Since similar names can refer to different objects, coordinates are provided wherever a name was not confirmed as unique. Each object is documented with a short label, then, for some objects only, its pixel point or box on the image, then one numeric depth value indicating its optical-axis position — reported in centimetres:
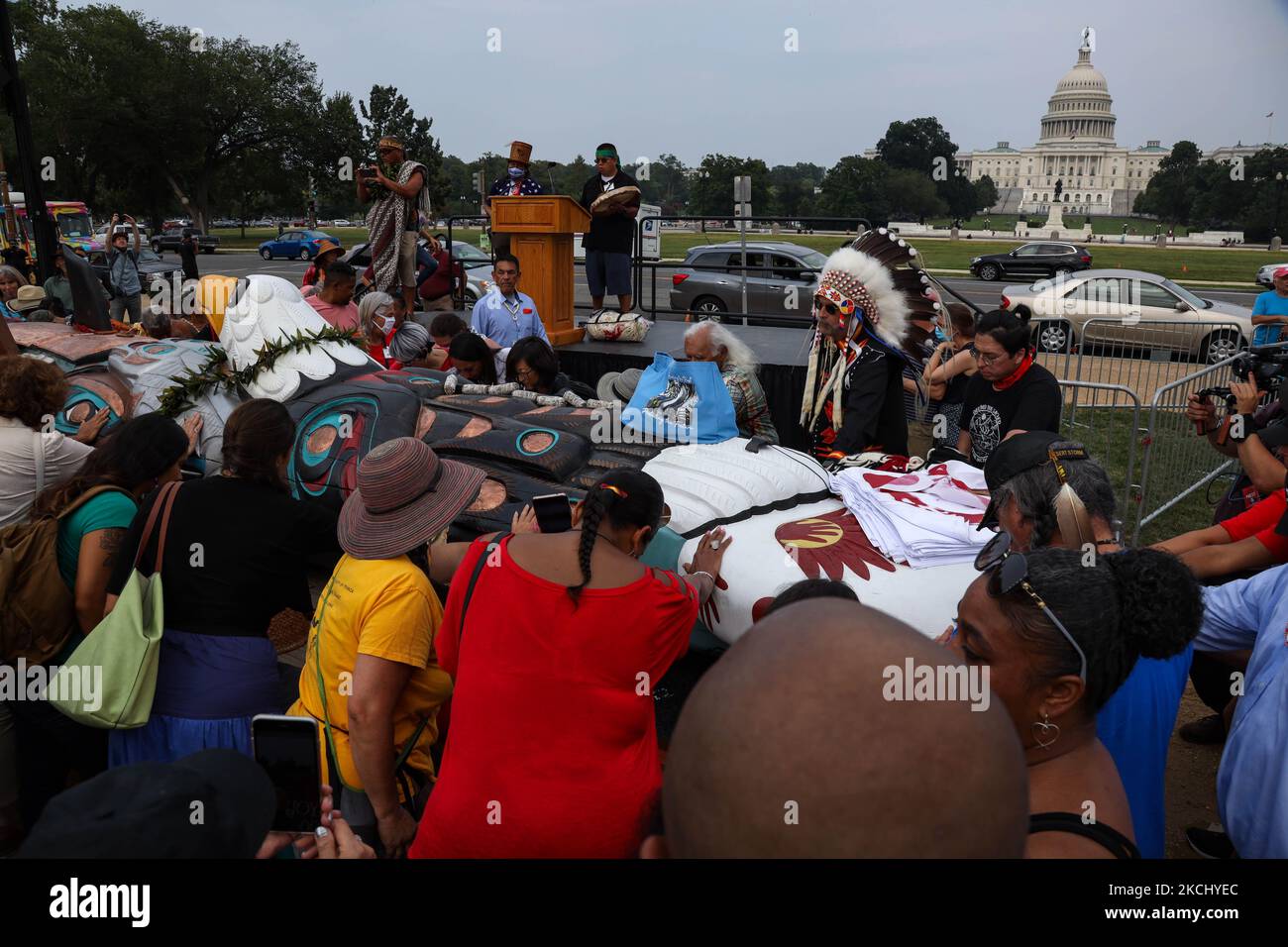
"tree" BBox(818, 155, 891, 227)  4016
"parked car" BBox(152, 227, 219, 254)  3344
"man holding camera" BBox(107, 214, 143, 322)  1191
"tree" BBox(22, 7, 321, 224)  3769
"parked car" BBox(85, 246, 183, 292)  1711
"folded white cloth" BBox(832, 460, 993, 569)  349
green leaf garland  487
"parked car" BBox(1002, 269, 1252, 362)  1356
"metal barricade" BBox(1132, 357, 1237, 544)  655
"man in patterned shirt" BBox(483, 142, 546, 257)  888
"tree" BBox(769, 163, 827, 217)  5338
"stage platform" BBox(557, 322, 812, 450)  760
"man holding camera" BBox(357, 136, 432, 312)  841
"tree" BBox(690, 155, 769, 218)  3484
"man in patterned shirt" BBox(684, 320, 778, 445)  489
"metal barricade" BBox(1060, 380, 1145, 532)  590
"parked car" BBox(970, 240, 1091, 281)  2789
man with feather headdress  459
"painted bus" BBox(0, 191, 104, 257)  2623
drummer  891
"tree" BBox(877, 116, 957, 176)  6344
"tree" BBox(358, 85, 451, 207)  4241
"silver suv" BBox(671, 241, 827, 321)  1505
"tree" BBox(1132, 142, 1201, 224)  6272
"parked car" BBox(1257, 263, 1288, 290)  1854
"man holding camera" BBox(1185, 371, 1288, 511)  359
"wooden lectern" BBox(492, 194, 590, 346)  836
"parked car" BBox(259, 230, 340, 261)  3550
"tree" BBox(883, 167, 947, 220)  5150
